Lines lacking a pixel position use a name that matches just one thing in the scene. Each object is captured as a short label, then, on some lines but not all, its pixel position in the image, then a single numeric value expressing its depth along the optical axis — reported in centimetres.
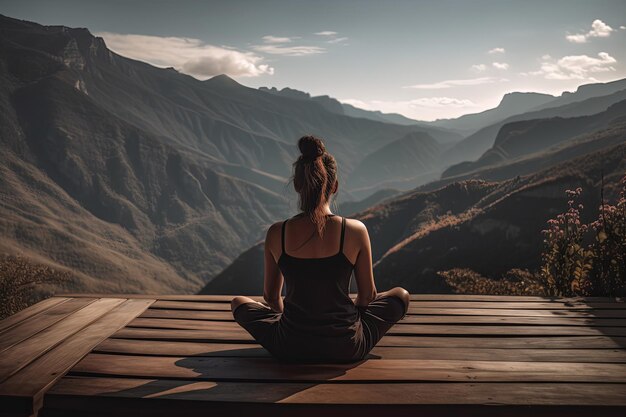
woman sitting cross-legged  300
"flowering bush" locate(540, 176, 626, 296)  557
